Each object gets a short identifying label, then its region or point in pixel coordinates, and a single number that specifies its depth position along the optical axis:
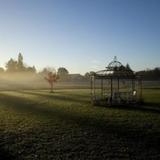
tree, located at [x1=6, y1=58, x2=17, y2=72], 92.10
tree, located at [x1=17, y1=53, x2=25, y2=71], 93.74
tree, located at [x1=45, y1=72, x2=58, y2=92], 38.44
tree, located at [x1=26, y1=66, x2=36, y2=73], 95.20
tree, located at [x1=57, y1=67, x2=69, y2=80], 102.49
